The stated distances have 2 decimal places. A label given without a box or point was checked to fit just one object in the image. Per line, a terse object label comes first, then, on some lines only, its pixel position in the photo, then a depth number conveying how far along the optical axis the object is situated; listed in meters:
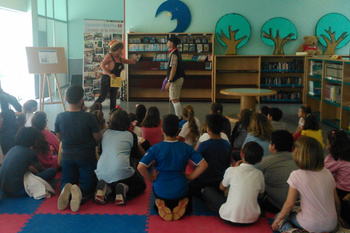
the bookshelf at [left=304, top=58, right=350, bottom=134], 6.89
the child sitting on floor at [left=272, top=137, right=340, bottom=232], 2.76
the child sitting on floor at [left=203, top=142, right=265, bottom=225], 3.03
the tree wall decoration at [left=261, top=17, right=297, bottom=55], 10.30
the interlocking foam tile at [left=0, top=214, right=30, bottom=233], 3.13
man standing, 6.85
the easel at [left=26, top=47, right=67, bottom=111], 7.85
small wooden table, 7.38
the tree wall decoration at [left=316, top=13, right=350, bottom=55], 10.25
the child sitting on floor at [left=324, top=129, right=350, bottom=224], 3.40
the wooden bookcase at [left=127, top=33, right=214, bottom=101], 10.37
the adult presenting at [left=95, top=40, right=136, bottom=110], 7.26
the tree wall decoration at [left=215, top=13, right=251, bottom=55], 10.36
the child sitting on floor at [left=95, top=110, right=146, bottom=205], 3.58
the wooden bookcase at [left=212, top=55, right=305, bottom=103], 10.29
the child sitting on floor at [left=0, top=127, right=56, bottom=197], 3.65
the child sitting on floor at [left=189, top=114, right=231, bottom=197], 3.63
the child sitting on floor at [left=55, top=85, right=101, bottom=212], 3.69
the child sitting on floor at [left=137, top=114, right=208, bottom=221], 3.24
